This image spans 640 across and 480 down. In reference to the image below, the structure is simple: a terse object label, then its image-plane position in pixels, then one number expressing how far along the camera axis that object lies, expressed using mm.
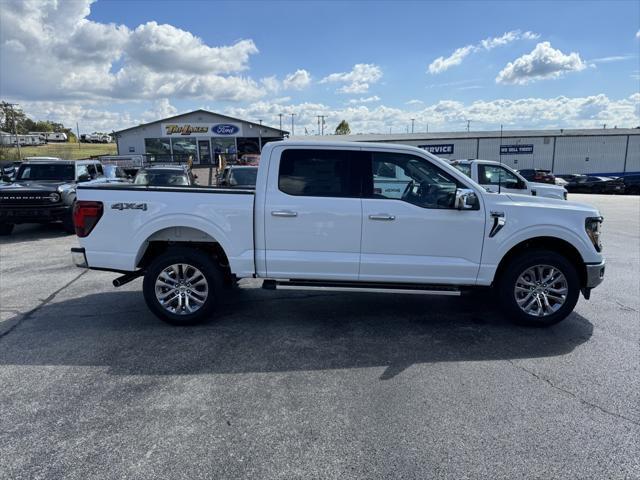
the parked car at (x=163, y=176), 12648
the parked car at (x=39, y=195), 9977
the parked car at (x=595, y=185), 31578
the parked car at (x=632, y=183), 31125
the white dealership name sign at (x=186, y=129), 37750
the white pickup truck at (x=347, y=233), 4637
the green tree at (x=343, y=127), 98500
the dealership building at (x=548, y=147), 45438
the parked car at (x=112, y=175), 12793
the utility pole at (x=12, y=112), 74988
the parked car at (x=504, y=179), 12203
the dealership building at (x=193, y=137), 37688
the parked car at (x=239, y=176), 12742
